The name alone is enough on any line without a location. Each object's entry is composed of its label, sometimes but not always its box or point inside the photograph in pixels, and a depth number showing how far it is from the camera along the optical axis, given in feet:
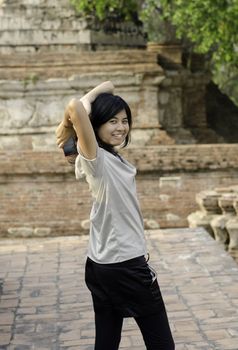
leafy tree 41.29
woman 10.20
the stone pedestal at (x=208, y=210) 29.45
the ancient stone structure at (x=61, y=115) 32.50
